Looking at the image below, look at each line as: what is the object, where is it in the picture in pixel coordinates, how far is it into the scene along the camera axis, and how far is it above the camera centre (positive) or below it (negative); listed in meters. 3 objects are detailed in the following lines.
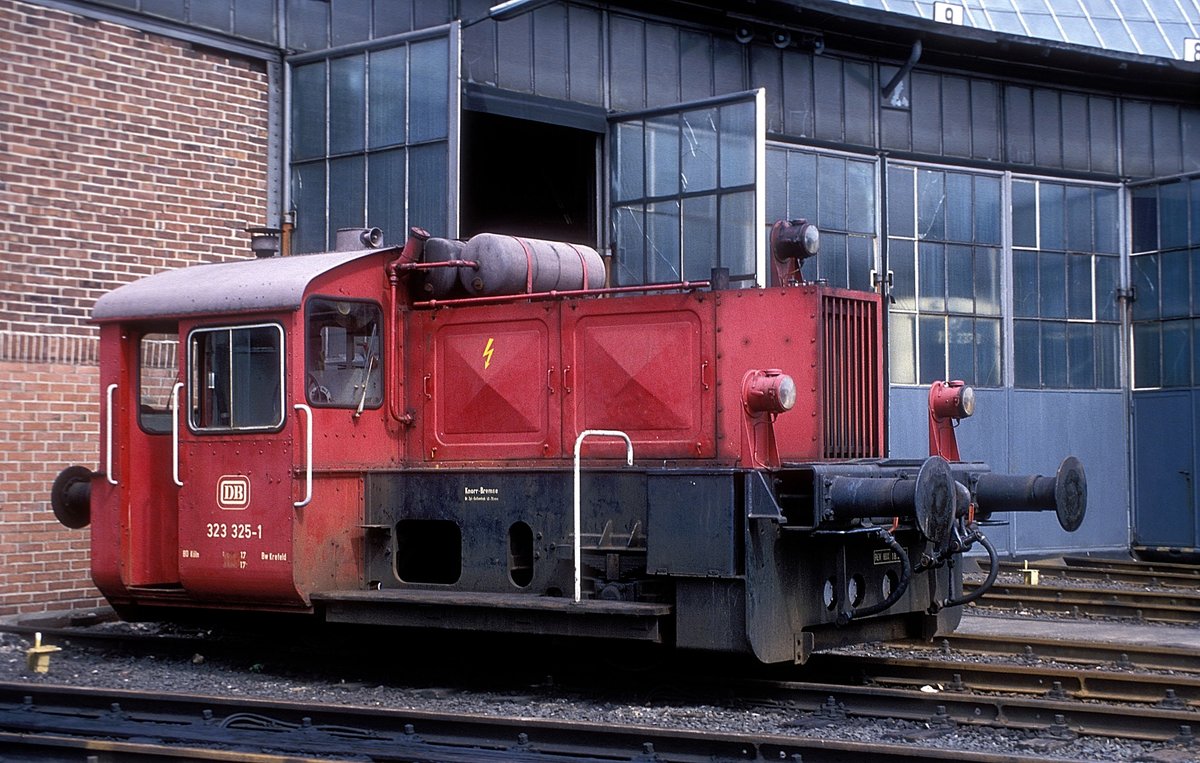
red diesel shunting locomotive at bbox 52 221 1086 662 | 7.90 -0.22
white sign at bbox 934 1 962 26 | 19.66 +5.76
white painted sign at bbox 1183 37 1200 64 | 21.17 +5.61
